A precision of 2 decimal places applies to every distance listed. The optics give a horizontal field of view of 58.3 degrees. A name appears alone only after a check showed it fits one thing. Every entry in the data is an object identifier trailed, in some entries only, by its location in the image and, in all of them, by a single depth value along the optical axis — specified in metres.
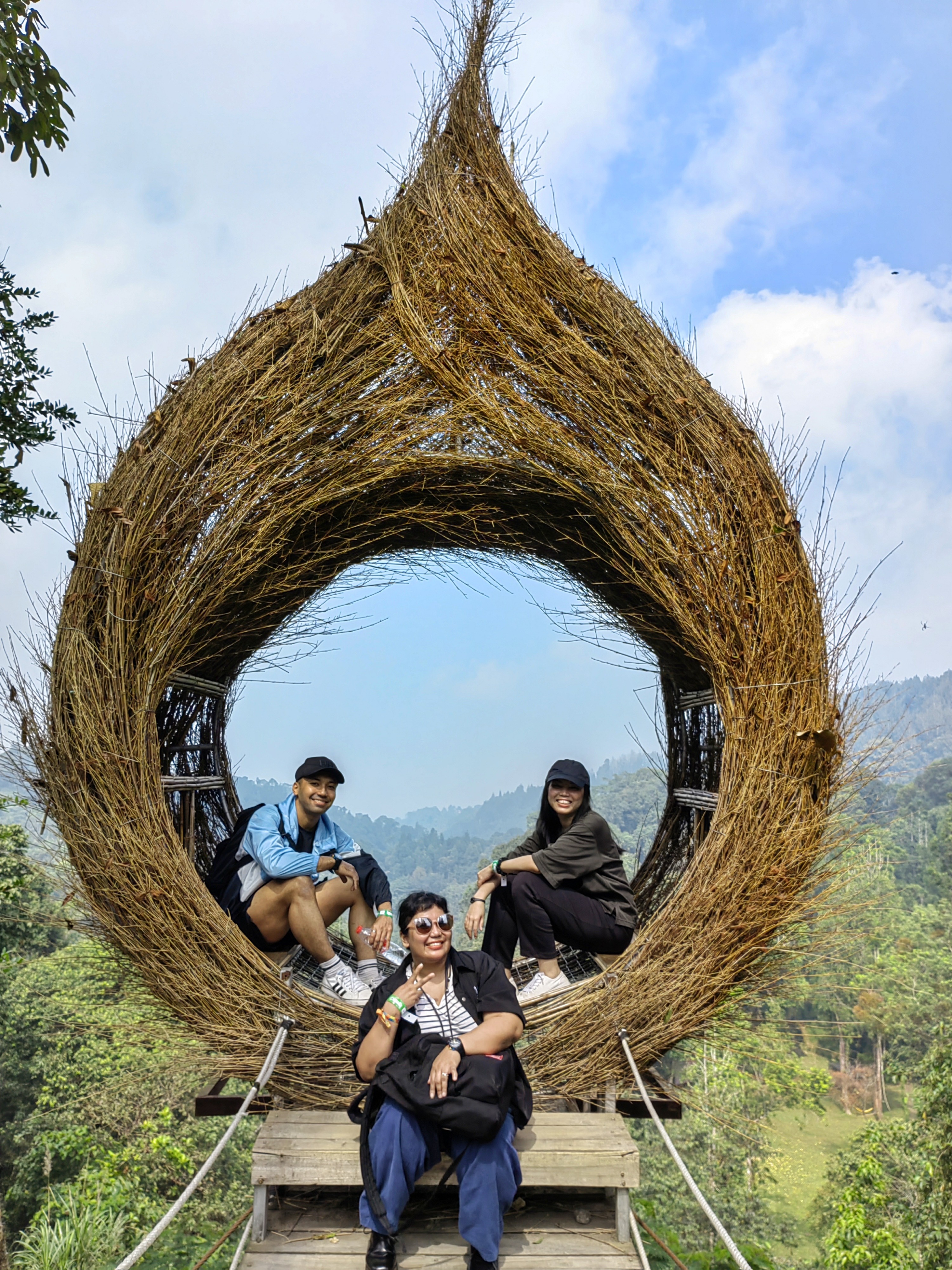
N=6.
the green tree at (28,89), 3.01
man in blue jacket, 3.27
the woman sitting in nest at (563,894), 3.34
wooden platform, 2.36
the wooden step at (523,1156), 2.51
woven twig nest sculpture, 2.90
